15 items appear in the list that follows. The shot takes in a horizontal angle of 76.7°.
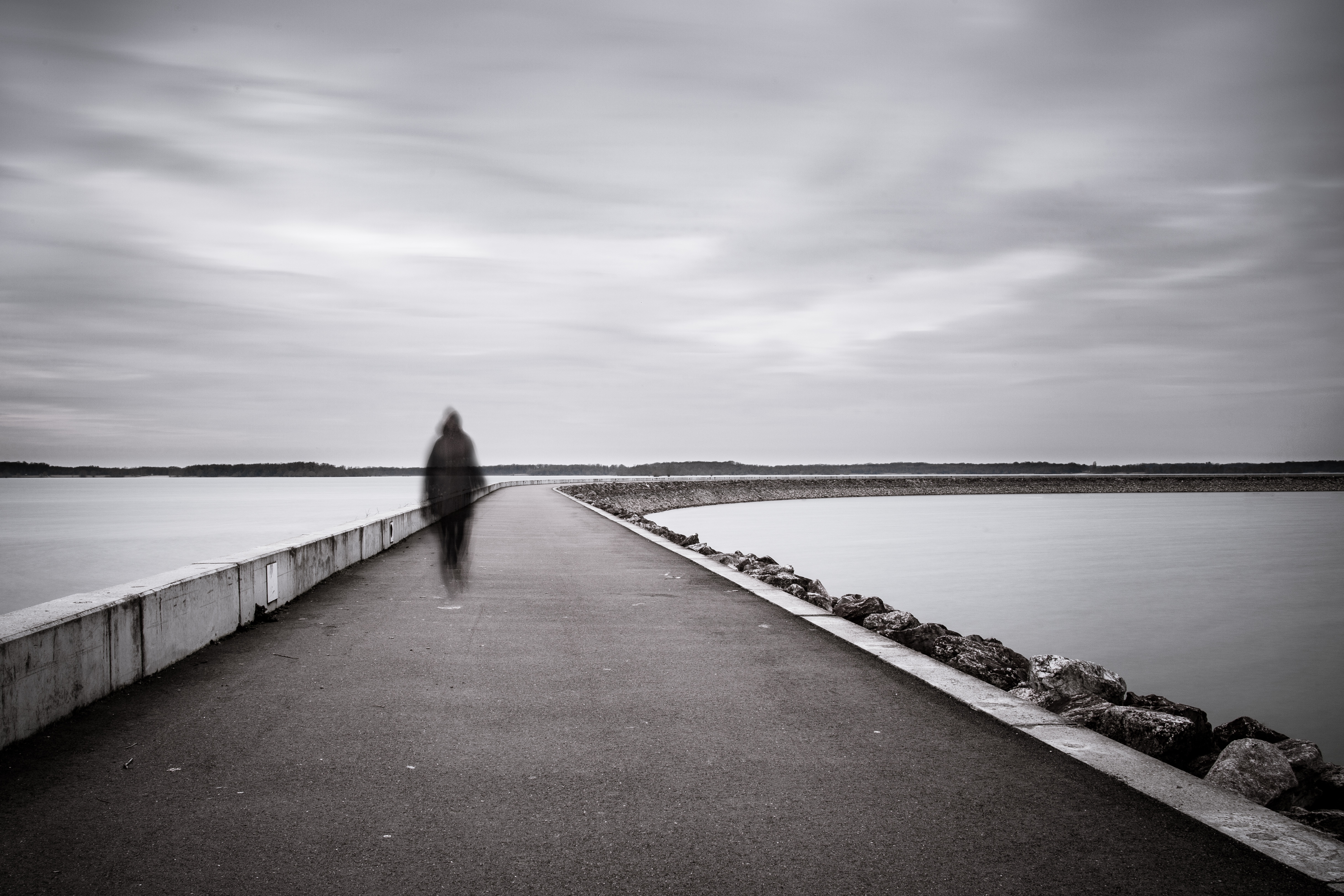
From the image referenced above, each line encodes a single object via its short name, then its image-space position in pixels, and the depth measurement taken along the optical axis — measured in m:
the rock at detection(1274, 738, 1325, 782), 5.12
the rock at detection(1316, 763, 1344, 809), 4.81
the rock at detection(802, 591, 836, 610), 11.30
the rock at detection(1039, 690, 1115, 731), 5.36
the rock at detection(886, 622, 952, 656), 7.57
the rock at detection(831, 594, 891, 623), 9.23
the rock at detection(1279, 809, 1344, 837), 4.20
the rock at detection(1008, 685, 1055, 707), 6.42
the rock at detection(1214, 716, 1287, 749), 6.20
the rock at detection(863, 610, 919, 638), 8.48
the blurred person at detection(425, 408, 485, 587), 11.52
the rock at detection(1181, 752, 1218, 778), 5.02
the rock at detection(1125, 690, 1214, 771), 6.46
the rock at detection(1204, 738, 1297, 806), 4.43
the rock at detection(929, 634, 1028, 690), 6.98
